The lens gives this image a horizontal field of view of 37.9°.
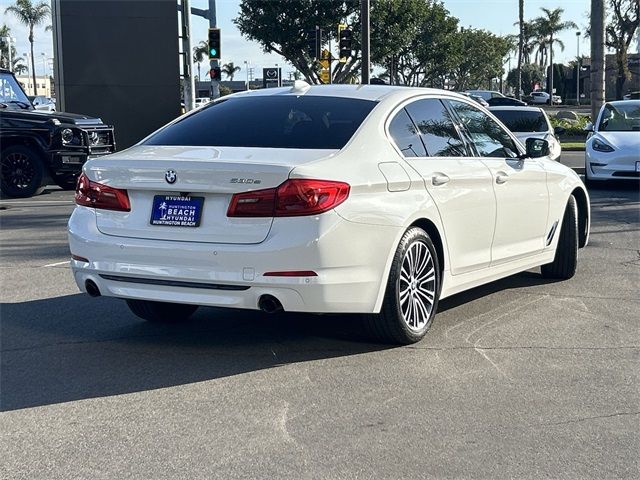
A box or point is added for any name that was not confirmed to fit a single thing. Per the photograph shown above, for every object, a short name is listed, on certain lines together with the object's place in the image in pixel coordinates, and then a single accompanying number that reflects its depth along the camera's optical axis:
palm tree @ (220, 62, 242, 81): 140.75
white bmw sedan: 5.19
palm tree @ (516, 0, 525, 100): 63.75
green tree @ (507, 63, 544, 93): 118.25
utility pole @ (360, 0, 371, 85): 25.39
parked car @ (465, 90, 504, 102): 47.60
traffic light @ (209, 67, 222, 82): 29.69
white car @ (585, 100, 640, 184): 15.40
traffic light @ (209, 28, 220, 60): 29.19
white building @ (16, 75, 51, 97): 143.43
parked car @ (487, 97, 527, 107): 43.19
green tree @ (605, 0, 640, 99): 43.94
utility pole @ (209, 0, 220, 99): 29.72
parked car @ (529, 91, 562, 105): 85.44
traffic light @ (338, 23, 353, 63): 29.42
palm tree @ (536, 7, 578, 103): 101.38
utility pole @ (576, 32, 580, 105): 94.69
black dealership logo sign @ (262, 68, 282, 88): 33.31
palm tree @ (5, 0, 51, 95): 90.12
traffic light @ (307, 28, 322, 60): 29.20
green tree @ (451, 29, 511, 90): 89.12
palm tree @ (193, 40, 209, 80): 120.15
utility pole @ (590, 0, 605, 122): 24.02
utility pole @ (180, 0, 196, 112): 26.12
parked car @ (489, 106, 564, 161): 18.19
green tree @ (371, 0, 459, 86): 52.41
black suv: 15.14
